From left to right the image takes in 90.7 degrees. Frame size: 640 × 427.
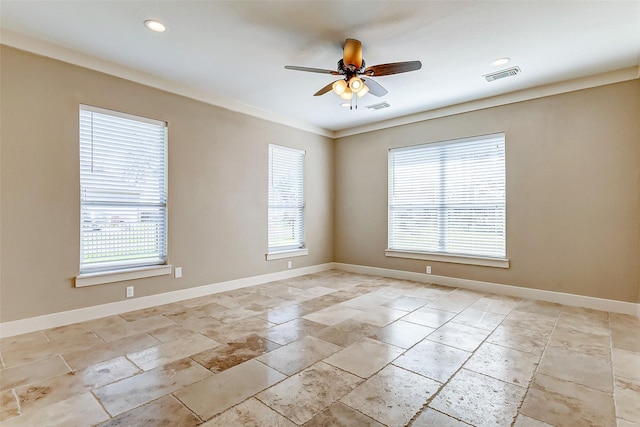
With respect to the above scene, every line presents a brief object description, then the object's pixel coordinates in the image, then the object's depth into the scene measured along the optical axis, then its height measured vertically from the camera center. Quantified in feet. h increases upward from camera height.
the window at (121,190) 11.75 +0.92
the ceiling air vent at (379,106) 16.48 +5.72
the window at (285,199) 18.52 +0.89
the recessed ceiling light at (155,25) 9.37 +5.68
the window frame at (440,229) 15.48 -0.90
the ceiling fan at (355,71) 9.62 +4.49
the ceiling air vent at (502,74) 12.55 +5.72
